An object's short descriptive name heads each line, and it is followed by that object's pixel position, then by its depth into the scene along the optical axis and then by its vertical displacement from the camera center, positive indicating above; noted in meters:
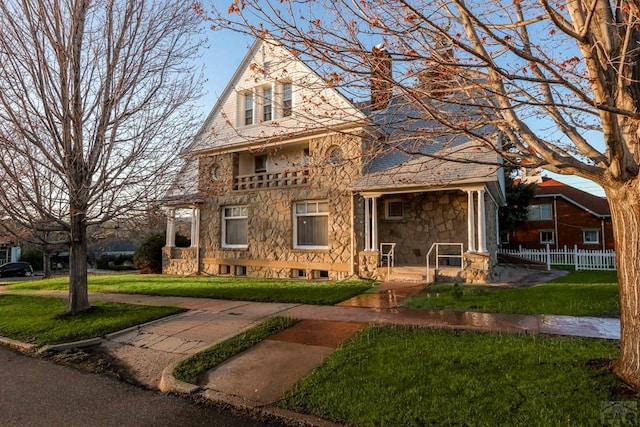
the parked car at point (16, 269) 35.06 -2.64
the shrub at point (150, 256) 20.70 -0.91
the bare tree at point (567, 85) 3.76 +1.54
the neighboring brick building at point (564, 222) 28.81 +0.88
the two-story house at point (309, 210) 12.06 +1.01
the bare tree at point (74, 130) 7.60 +2.21
